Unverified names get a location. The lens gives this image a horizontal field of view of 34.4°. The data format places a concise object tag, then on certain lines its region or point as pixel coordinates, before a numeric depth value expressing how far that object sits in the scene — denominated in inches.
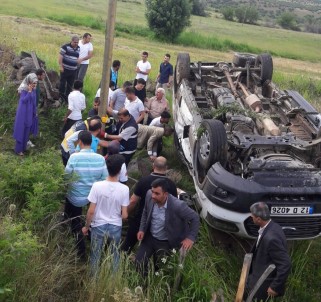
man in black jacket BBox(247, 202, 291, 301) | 174.4
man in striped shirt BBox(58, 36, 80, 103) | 399.5
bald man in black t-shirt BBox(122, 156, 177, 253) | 204.4
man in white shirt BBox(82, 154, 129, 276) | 187.0
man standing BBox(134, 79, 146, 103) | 369.1
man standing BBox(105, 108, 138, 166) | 281.4
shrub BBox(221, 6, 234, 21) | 2847.0
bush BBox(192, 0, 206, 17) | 2645.4
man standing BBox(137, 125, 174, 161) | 321.1
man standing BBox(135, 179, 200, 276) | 190.1
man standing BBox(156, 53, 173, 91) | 484.1
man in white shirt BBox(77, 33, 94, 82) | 433.7
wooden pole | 253.0
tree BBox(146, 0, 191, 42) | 1502.2
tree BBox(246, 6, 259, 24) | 2881.4
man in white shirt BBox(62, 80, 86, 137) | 325.4
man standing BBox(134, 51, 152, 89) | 468.4
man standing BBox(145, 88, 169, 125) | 362.3
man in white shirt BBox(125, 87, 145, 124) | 329.7
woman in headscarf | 311.1
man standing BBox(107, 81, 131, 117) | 344.5
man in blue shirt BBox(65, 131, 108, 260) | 204.2
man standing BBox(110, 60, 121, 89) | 405.5
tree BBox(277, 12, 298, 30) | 3004.4
